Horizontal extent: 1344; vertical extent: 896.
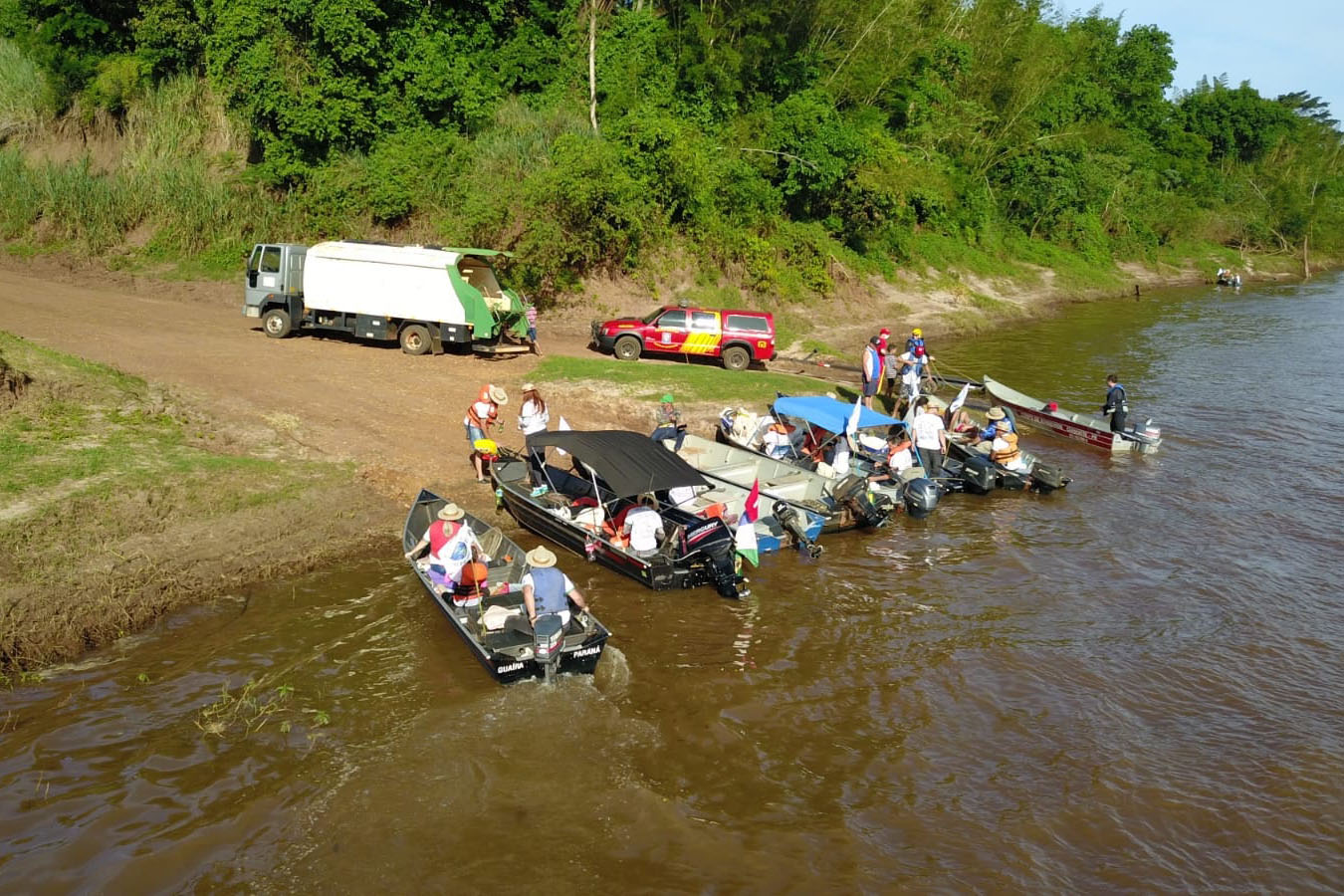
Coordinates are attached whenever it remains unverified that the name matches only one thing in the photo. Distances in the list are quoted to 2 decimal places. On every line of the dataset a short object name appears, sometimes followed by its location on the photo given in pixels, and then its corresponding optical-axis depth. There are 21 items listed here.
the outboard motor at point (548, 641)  9.61
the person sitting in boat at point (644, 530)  12.67
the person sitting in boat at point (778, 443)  17.25
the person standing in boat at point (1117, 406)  20.94
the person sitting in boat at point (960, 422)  19.59
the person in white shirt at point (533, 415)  15.70
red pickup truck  24.66
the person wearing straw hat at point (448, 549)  10.98
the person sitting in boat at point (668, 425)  16.92
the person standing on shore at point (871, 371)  21.39
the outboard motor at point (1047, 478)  17.86
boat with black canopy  12.43
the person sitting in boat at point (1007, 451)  18.12
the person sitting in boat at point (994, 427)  18.41
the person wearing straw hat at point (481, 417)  15.70
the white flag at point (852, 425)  17.23
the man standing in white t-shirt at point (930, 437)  17.11
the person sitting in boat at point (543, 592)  10.05
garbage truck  21.89
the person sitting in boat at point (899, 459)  16.99
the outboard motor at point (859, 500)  15.23
